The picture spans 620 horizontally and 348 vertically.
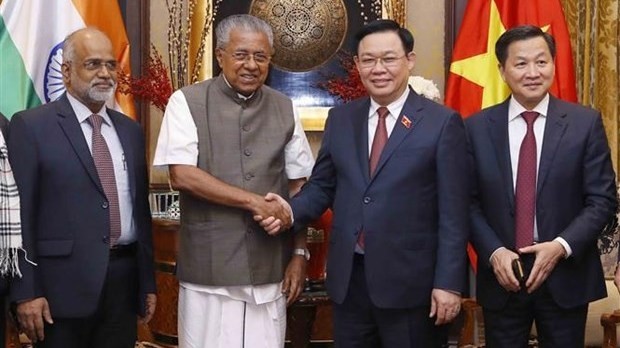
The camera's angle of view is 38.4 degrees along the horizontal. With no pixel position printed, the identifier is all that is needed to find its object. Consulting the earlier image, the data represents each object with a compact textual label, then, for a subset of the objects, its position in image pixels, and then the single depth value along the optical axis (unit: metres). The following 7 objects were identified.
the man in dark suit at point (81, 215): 2.75
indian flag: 4.30
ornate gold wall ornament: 4.71
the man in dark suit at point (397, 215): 2.72
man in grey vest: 2.87
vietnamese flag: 4.41
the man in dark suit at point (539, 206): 2.73
